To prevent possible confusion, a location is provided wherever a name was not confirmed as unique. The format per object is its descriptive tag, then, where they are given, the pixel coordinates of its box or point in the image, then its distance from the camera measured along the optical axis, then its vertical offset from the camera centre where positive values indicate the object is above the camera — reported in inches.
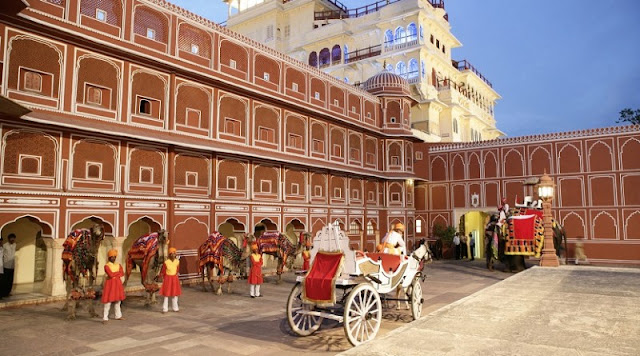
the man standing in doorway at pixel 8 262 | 456.6 -48.8
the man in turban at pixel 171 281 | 393.0 -58.7
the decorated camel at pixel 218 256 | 508.7 -46.8
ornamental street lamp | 658.0 -16.8
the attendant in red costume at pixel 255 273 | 470.0 -60.4
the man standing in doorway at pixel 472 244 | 1048.8 -65.8
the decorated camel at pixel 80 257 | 383.9 -35.5
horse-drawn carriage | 268.1 -43.1
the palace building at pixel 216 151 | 474.3 +111.4
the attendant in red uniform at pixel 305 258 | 534.8 -51.4
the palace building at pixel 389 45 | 1315.2 +559.5
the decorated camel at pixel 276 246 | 581.0 -38.7
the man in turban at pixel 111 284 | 352.8 -54.8
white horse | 354.3 -31.9
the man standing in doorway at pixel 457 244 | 1041.5 -66.9
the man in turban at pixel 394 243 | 342.6 -20.6
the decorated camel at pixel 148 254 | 431.2 -37.5
